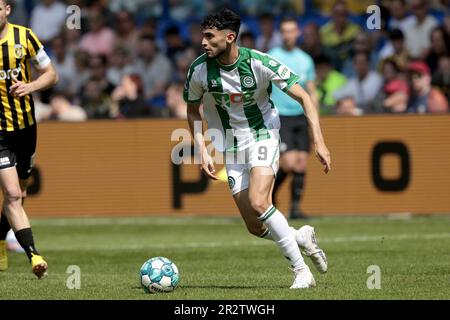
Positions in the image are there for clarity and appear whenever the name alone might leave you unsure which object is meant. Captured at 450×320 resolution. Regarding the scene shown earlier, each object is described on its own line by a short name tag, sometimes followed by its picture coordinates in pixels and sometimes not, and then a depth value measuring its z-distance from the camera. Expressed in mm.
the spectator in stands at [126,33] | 19188
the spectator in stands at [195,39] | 18484
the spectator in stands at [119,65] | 18672
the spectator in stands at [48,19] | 19688
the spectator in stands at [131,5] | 19969
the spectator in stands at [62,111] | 16984
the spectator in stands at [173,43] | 18669
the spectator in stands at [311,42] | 17375
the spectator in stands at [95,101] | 17094
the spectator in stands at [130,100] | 16938
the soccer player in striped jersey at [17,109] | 9695
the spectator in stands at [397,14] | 18266
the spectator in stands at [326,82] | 16734
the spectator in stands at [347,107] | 16359
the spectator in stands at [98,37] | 19422
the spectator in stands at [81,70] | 18625
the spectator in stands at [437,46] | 17172
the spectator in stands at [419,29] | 18000
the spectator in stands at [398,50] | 17172
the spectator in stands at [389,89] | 16375
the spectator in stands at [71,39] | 19250
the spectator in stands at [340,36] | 17875
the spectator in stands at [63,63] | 18766
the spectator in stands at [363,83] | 16984
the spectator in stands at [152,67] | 18453
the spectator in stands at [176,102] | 16797
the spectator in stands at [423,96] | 16328
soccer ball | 8531
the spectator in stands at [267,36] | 18281
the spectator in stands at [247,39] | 16719
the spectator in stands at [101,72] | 17797
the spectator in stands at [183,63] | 18031
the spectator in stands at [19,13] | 20031
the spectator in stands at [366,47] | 17672
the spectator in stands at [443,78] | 16578
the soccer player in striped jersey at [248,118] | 8656
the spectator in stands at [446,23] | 17494
